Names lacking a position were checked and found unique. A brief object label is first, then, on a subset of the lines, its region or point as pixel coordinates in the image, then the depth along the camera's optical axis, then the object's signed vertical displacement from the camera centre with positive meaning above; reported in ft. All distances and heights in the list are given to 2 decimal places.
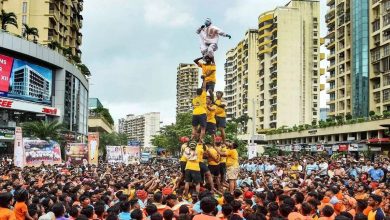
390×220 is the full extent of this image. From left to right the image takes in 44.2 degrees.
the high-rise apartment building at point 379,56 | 188.75 +32.13
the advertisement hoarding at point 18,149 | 75.36 -2.33
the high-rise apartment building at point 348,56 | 203.62 +36.44
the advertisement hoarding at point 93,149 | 97.81 -2.92
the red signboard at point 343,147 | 159.43 -3.81
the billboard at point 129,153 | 112.47 -4.32
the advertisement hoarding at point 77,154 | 97.35 -3.95
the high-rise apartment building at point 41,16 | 201.87 +50.53
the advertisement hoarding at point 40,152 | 80.84 -3.12
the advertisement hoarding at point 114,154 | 109.91 -4.43
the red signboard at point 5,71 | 156.25 +20.63
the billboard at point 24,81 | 157.99 +18.87
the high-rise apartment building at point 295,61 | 299.17 +46.65
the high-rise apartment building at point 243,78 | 346.54 +45.45
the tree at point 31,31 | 165.48 +36.00
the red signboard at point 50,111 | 177.94 +8.88
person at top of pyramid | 55.42 +11.36
